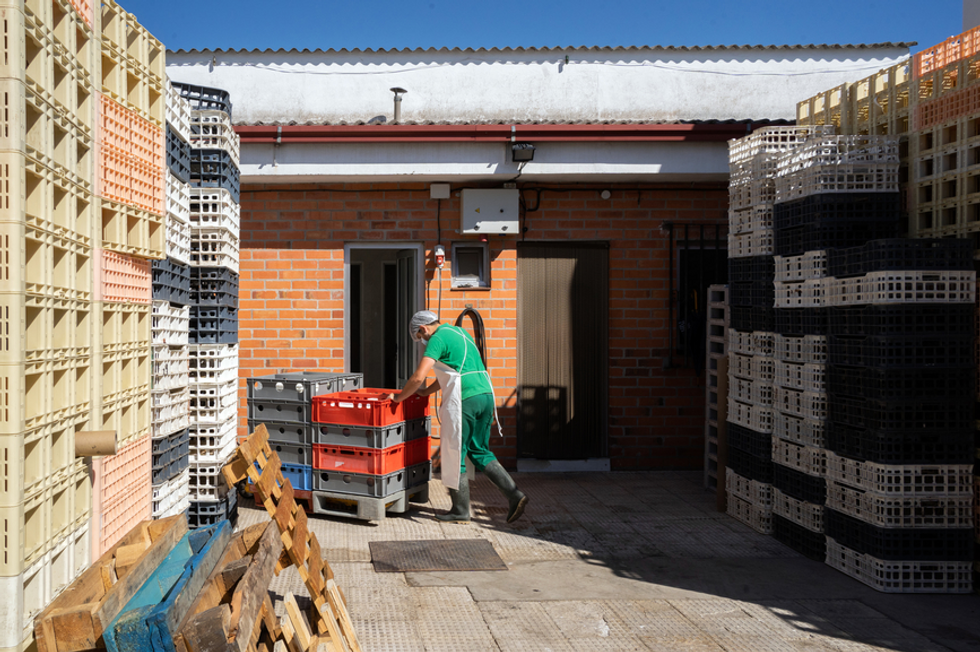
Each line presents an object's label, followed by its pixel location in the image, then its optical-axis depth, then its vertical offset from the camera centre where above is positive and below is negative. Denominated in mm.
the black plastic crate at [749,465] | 7445 -1409
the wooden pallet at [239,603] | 2912 -1154
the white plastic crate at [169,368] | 5172 -380
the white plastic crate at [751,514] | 7465 -1855
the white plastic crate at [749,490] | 7469 -1636
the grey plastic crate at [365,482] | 7531 -1565
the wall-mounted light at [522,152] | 9203 +1658
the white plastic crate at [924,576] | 5898 -1851
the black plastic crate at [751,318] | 7352 -104
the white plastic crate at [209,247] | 6508 +457
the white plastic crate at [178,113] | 5490 +1282
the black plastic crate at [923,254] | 5801 +353
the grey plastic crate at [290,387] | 7898 -738
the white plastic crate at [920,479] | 5832 -1175
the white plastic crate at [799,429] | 6574 -971
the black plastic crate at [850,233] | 6504 +555
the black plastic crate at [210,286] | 6516 +163
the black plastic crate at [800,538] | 6652 -1857
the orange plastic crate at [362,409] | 7496 -907
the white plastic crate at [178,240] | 5297 +433
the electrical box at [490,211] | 9836 +1100
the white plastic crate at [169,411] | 5217 -662
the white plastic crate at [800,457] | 6582 -1192
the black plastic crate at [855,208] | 6484 +744
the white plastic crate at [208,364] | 6488 -427
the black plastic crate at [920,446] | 5832 -951
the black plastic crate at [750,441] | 7387 -1185
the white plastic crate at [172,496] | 5148 -1185
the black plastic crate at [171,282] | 5102 +162
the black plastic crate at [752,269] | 7336 +329
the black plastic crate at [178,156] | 5492 +1001
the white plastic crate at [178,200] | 5297 +691
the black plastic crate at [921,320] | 5809 -91
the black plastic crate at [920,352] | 5809 -307
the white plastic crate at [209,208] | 6438 +747
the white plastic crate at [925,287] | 5785 +131
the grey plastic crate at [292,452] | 7887 -1339
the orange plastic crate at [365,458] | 7512 -1344
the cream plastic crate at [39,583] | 2920 -1022
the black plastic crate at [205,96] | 6363 +1604
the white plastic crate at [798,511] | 6660 -1637
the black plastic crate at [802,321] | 6543 -113
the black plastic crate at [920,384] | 5812 -526
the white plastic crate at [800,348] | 6550 -327
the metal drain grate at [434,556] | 6441 -1930
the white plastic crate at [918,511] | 5844 -1396
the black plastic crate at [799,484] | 6625 -1416
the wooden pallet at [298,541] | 4359 -1260
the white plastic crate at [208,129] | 6395 +1332
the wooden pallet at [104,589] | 2939 -1061
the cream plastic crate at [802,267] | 6508 +314
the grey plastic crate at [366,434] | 7500 -1135
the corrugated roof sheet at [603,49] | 10781 +3262
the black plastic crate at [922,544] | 5879 -1622
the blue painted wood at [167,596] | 2908 -1103
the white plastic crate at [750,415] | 7379 -962
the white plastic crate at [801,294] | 6531 +102
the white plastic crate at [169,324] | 5172 -103
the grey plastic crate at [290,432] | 7902 -1157
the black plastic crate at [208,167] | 6410 +1046
